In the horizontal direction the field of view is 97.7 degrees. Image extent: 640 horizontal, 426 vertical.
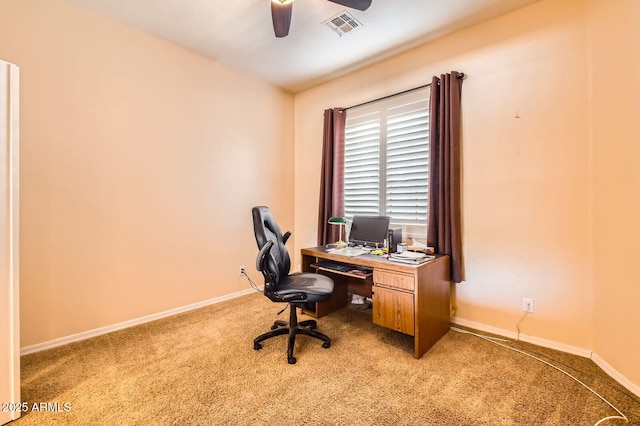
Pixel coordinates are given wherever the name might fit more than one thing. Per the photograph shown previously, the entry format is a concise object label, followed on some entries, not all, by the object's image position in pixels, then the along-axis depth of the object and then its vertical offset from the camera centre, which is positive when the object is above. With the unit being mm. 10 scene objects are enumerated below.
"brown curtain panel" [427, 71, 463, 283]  2490 +367
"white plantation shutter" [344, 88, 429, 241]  2828 +549
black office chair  2051 -590
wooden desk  2053 -672
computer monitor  2709 -204
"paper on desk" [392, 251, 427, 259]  2361 -390
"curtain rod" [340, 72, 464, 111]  2537 +1243
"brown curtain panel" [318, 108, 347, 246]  3439 +425
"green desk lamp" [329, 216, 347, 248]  2866 -125
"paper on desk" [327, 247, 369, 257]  2564 -401
